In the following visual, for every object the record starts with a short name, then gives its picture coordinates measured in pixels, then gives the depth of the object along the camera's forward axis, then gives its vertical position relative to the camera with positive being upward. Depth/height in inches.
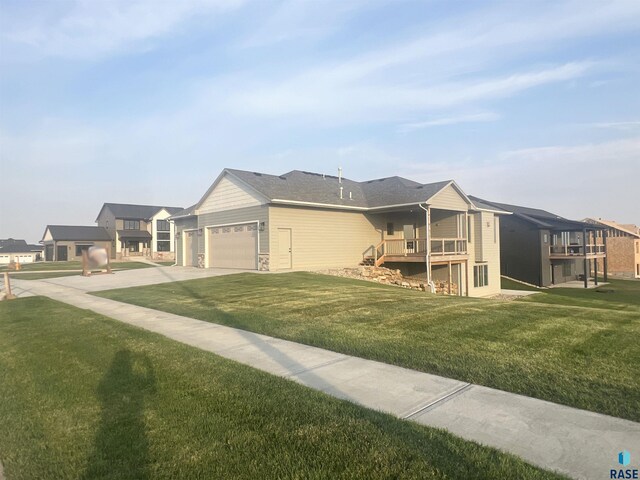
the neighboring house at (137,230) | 2164.1 +77.8
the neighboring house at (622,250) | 1850.4 -65.7
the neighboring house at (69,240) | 2103.8 +29.8
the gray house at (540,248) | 1315.2 -36.6
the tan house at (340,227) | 833.5 +31.3
